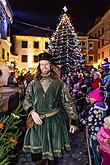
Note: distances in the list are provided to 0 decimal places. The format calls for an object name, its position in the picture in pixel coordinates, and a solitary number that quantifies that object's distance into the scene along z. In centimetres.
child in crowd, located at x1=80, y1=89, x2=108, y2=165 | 221
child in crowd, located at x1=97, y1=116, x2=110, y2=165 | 183
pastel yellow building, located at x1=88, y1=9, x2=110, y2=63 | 2115
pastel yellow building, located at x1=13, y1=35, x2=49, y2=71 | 2257
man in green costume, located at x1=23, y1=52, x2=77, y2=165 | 176
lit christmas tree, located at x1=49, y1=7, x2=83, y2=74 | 1086
